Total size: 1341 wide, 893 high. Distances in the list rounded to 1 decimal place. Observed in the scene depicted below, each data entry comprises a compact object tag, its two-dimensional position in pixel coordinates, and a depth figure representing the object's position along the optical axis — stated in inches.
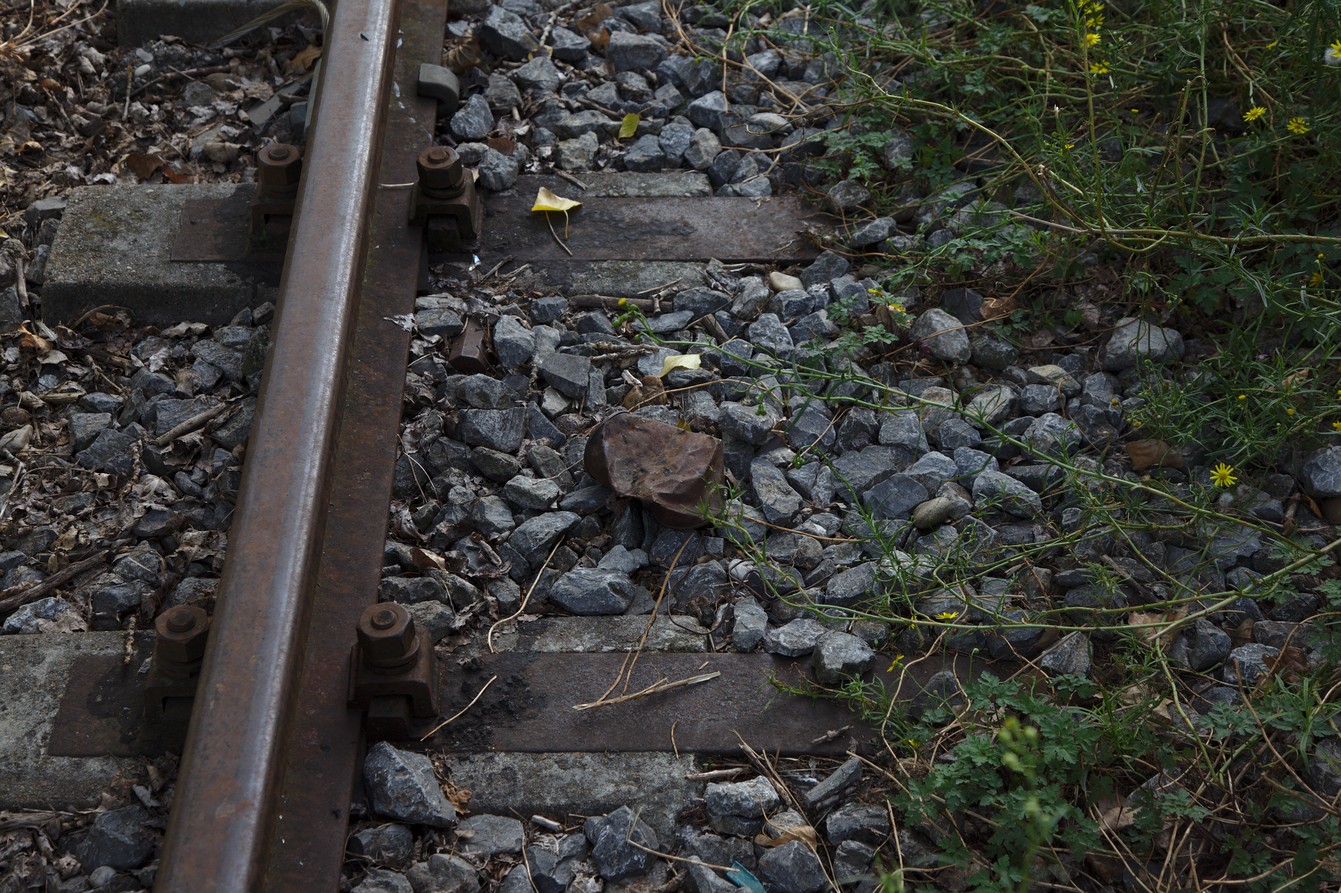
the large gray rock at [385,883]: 76.2
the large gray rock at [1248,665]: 88.0
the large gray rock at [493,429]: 103.1
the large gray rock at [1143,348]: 109.7
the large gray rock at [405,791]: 79.8
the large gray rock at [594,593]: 93.4
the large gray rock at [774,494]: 98.7
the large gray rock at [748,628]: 90.5
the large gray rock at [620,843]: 78.3
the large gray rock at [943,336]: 111.7
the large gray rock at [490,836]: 79.5
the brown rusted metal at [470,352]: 108.1
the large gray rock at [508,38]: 141.9
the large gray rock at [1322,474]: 98.3
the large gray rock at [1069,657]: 89.0
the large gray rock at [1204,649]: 89.8
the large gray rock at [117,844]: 77.8
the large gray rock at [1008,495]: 98.8
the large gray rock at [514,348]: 109.7
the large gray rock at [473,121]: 131.4
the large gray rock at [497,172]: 126.4
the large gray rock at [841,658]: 87.7
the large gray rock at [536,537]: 95.9
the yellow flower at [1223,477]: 96.1
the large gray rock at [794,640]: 89.9
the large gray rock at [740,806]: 80.6
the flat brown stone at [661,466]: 96.3
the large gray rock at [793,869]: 77.4
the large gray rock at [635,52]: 142.1
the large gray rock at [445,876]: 77.0
